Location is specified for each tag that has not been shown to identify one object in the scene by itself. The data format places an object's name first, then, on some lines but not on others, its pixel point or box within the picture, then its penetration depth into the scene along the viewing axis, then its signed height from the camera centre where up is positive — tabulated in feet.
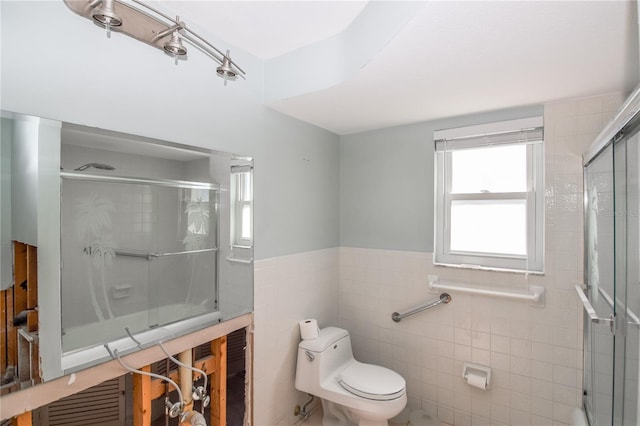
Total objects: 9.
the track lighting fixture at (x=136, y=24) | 3.17 +2.13
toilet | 6.32 -3.53
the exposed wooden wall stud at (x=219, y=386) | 5.54 -2.99
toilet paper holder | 6.70 -3.41
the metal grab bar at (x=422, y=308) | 7.32 -2.20
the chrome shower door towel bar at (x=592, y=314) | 4.19 -1.35
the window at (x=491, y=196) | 6.70 +0.37
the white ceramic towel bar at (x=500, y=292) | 6.38 -1.63
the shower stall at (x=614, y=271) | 3.48 -0.77
